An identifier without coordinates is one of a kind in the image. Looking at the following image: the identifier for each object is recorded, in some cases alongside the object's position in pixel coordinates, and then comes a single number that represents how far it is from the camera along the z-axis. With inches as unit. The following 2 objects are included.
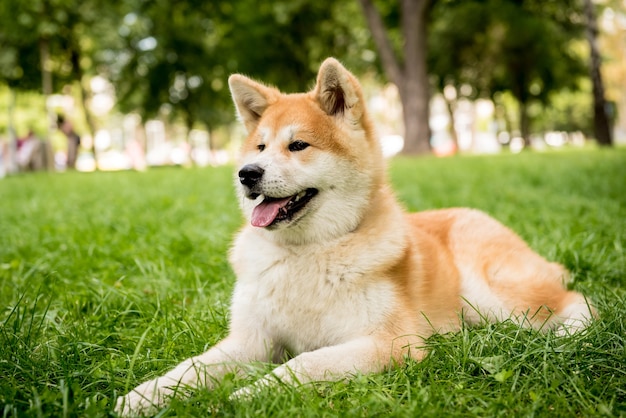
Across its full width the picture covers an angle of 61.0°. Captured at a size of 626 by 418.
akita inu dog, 98.4
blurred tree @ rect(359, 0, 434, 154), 686.5
